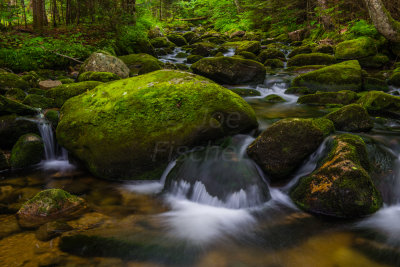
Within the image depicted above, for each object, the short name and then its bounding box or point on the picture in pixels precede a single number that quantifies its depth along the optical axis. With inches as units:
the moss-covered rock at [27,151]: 182.2
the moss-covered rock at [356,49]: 408.2
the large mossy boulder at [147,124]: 165.6
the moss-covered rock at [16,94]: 244.0
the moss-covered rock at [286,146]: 151.5
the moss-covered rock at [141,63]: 388.2
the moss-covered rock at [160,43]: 698.2
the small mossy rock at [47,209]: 120.0
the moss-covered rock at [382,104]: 229.5
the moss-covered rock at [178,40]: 771.4
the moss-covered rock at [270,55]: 511.5
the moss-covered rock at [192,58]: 527.8
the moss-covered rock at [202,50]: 586.6
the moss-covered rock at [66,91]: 240.5
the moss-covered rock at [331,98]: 266.8
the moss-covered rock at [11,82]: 260.1
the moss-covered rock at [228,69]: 343.0
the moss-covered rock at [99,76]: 292.4
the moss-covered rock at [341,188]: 123.5
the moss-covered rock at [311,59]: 426.6
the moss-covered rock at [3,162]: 176.6
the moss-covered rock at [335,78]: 313.4
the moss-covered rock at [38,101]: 223.3
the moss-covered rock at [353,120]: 182.1
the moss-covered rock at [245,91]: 329.4
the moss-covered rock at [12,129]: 187.5
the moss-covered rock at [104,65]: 324.5
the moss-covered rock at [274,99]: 309.9
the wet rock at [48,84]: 283.9
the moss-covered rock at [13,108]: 193.5
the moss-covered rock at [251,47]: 537.6
